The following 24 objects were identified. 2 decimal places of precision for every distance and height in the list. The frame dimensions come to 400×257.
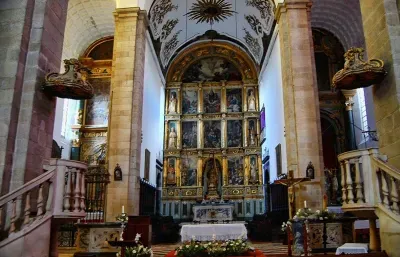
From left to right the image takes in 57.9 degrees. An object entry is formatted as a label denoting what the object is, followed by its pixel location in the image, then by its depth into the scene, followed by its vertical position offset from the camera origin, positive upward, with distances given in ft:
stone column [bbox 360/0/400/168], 20.16 +7.94
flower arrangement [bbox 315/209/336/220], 29.18 +0.08
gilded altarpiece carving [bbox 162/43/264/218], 65.05 +16.07
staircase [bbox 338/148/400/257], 17.39 +1.22
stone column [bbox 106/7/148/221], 38.63 +11.98
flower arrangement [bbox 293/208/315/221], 21.98 +0.11
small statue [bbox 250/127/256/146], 67.89 +14.42
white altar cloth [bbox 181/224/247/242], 34.53 -1.45
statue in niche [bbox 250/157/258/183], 65.36 +7.95
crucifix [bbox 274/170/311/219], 31.37 +2.29
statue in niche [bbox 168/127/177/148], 68.39 +14.22
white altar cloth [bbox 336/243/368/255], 19.72 -1.76
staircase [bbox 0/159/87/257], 17.01 +0.29
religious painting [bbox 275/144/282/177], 47.16 +7.30
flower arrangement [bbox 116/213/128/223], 26.50 -0.20
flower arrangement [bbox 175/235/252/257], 23.11 -2.16
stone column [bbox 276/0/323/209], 36.60 +12.36
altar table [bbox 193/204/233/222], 53.36 +0.51
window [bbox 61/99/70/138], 57.50 +15.20
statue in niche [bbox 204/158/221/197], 66.07 +7.76
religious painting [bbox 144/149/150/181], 48.79 +6.80
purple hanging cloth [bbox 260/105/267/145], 62.28 +15.43
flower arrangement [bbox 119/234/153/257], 19.82 -1.96
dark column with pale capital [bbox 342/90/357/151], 53.98 +14.35
